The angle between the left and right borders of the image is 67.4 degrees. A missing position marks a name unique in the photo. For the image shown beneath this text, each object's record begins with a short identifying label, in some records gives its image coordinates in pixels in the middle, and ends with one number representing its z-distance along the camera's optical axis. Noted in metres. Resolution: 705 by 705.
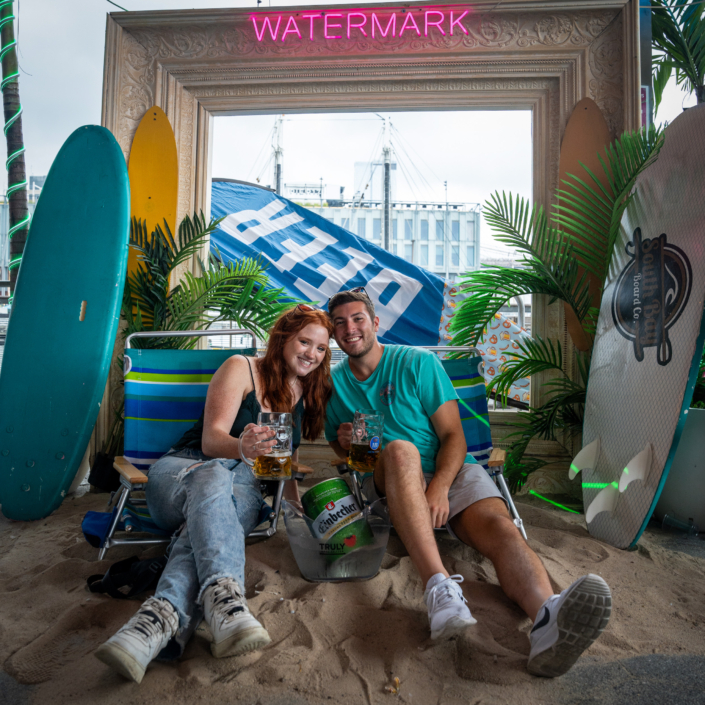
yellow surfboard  3.32
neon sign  3.26
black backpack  1.57
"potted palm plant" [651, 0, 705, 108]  3.31
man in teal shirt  1.17
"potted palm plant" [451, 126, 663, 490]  2.87
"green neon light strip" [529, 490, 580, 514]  2.77
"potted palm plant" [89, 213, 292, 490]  3.09
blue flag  4.65
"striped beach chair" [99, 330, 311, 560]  2.31
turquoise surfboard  2.62
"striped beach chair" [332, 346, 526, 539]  2.38
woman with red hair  1.22
